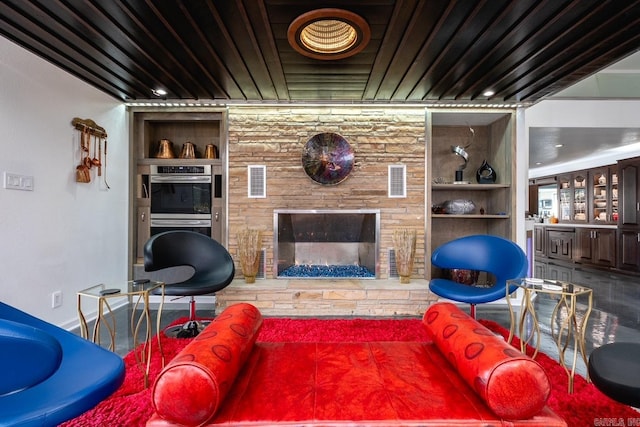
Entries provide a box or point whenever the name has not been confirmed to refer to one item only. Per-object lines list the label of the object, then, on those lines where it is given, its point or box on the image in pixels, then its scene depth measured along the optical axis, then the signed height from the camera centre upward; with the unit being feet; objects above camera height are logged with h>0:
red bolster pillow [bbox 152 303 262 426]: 3.01 -1.67
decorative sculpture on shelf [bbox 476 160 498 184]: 13.42 +1.63
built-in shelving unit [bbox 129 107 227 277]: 12.80 +1.93
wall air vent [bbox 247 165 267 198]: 12.82 +1.23
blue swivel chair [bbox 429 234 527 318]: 8.23 -1.50
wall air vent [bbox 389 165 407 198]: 12.93 +1.23
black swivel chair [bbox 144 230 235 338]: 9.16 -1.53
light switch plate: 7.98 +0.75
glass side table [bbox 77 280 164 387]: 6.11 -1.59
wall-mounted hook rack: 10.11 +2.78
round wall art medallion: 12.66 +2.14
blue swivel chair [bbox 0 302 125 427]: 2.36 -1.81
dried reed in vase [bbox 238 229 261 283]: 12.01 -1.62
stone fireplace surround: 12.81 +1.93
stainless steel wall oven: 12.99 +0.59
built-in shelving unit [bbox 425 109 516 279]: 13.46 +1.96
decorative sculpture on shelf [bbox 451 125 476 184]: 13.50 +2.50
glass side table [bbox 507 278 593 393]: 6.39 -1.62
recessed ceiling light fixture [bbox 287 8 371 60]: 6.96 +4.26
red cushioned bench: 3.09 -2.02
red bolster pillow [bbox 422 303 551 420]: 3.09 -1.67
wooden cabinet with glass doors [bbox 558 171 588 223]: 24.52 +1.28
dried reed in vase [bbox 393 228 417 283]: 12.01 -1.55
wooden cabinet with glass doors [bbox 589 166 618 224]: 21.77 +1.32
